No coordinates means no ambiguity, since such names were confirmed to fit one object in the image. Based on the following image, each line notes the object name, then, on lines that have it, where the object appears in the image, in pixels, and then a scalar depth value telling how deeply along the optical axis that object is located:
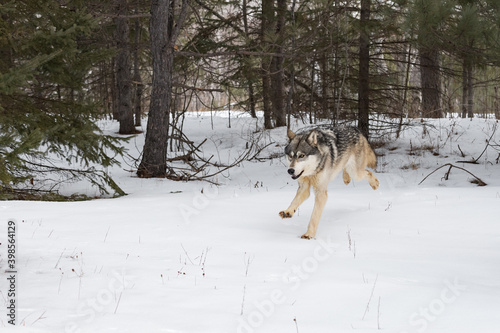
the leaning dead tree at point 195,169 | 23.47
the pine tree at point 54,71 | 15.90
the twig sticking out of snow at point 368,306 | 7.37
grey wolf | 11.95
